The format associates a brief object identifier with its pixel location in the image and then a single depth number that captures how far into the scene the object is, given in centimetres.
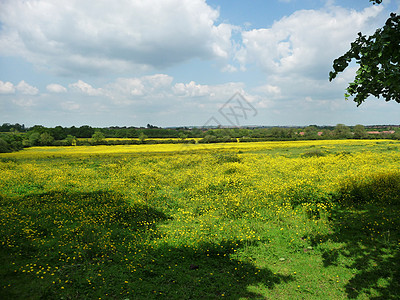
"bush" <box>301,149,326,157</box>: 2498
